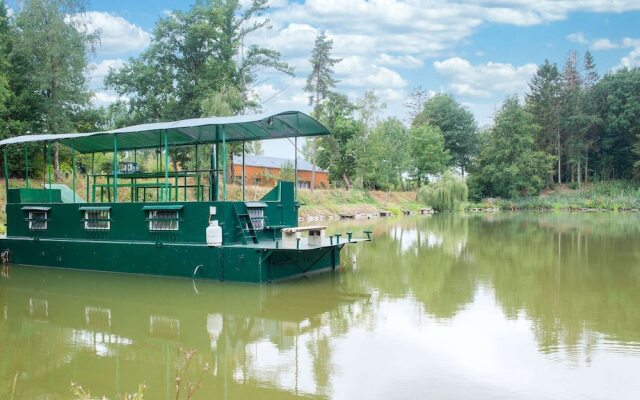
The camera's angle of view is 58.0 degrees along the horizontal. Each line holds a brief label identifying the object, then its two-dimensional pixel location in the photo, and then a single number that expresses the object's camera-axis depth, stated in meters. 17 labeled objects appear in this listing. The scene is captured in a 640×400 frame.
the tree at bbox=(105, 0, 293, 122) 36.72
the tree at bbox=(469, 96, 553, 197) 59.69
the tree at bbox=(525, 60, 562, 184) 65.38
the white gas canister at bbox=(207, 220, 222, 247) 14.48
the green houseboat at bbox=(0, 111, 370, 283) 14.78
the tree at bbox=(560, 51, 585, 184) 62.22
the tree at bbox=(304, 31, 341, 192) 52.81
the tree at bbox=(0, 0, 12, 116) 25.94
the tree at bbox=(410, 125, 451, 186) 63.09
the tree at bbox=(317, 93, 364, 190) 54.22
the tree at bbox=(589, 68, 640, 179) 61.12
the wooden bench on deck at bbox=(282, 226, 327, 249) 15.07
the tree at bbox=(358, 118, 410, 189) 54.31
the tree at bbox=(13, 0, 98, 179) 28.67
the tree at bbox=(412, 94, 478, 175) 72.75
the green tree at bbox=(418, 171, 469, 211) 54.72
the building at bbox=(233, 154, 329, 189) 48.24
